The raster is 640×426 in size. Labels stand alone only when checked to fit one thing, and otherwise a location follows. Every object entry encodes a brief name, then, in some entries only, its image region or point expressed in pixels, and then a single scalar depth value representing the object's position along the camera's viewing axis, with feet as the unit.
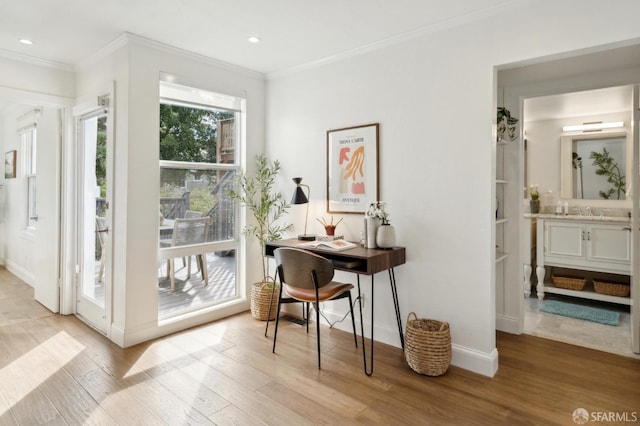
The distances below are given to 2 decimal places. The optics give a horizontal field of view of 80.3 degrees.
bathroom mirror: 14.43
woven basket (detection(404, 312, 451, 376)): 8.38
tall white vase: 9.68
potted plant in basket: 12.51
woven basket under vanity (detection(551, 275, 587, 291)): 14.16
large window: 11.10
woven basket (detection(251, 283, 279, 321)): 11.89
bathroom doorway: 9.62
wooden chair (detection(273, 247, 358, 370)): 8.65
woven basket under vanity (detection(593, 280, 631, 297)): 13.17
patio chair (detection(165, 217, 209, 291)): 11.30
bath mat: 12.26
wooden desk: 8.64
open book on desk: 9.57
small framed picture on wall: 17.98
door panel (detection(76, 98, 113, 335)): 11.18
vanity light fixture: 14.43
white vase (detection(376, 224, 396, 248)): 9.44
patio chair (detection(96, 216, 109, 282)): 11.26
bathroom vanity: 13.25
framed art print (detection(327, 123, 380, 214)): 10.52
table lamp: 11.11
